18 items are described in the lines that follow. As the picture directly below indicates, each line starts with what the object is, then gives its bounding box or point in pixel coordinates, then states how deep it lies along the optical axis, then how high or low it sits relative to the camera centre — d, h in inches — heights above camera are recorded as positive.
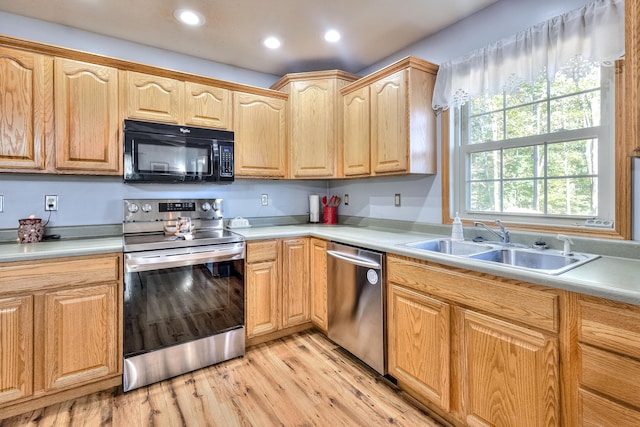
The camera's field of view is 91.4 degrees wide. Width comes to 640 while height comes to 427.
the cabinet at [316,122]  109.3 +32.1
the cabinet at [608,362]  39.1 -19.8
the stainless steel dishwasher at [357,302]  76.7 -23.9
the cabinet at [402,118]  86.4 +27.3
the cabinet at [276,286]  93.0 -22.9
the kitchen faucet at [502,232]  73.1 -4.9
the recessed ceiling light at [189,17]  80.4 +52.0
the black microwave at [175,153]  85.0 +17.5
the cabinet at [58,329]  64.4 -25.3
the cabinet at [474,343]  47.8 -23.8
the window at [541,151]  63.4 +14.7
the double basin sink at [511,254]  61.0 -9.0
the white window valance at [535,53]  57.7 +34.6
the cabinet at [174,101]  86.2 +33.1
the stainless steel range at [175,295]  75.2 -21.2
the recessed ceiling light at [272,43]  94.8 +52.9
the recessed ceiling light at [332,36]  91.2 +52.8
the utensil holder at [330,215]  126.6 -1.0
